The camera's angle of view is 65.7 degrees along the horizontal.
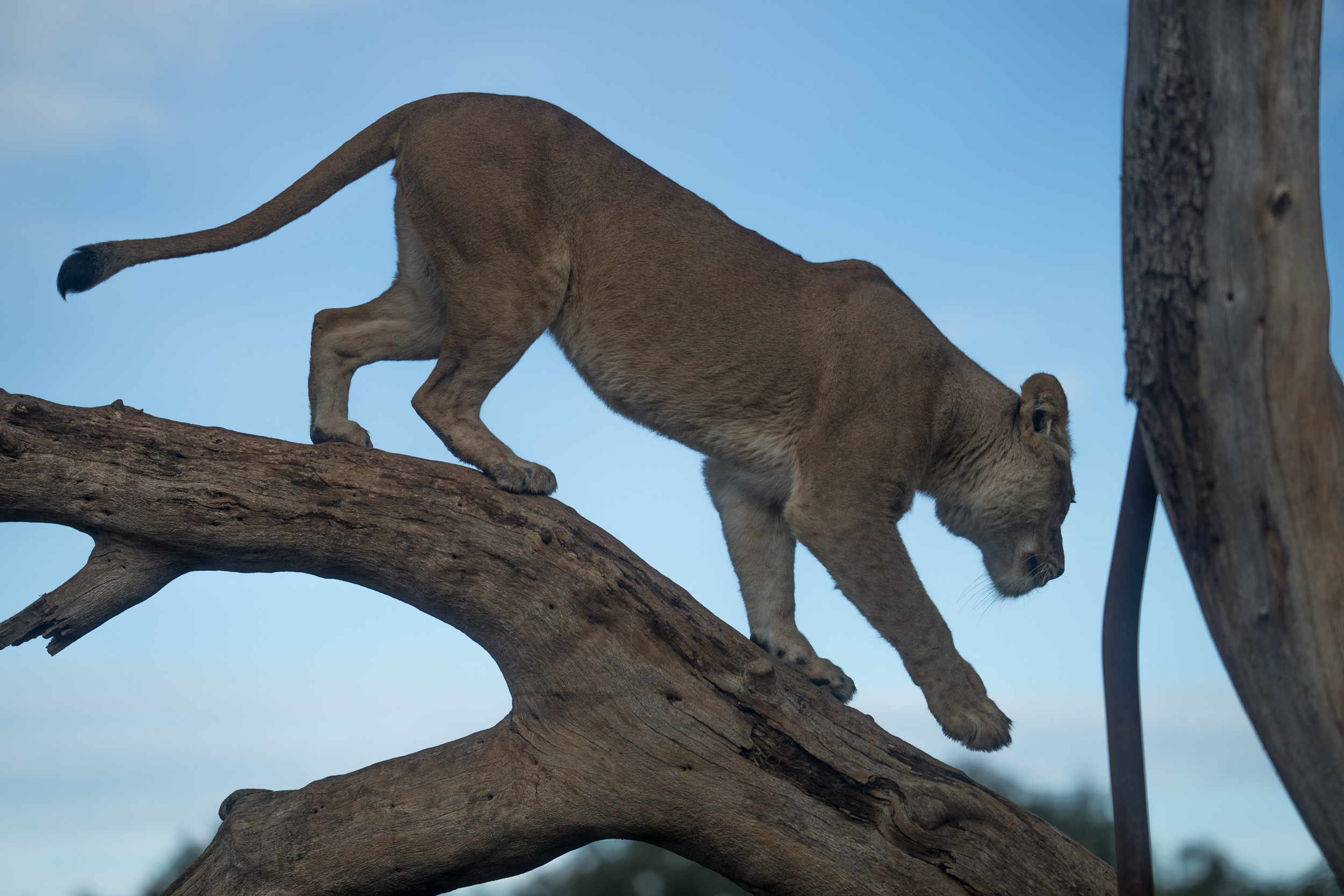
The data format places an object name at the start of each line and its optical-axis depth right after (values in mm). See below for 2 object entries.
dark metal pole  3184
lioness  4848
